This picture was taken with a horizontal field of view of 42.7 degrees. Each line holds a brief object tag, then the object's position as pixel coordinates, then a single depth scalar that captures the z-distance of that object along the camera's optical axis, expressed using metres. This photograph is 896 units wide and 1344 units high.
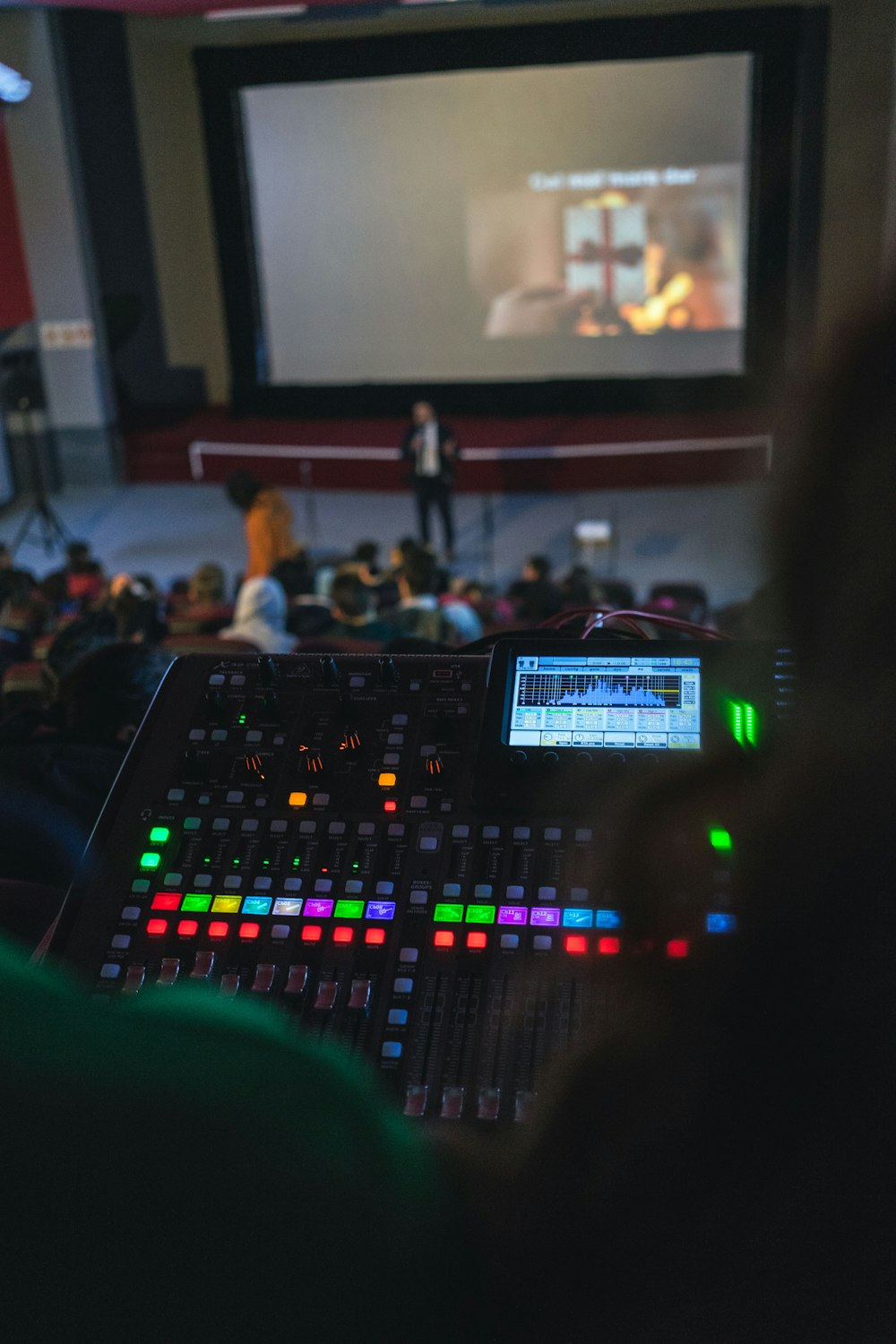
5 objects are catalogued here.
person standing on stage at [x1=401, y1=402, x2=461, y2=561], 8.66
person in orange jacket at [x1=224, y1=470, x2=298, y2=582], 7.08
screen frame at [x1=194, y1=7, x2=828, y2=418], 10.20
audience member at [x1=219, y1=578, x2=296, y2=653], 4.21
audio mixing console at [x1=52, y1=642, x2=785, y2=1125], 0.98
